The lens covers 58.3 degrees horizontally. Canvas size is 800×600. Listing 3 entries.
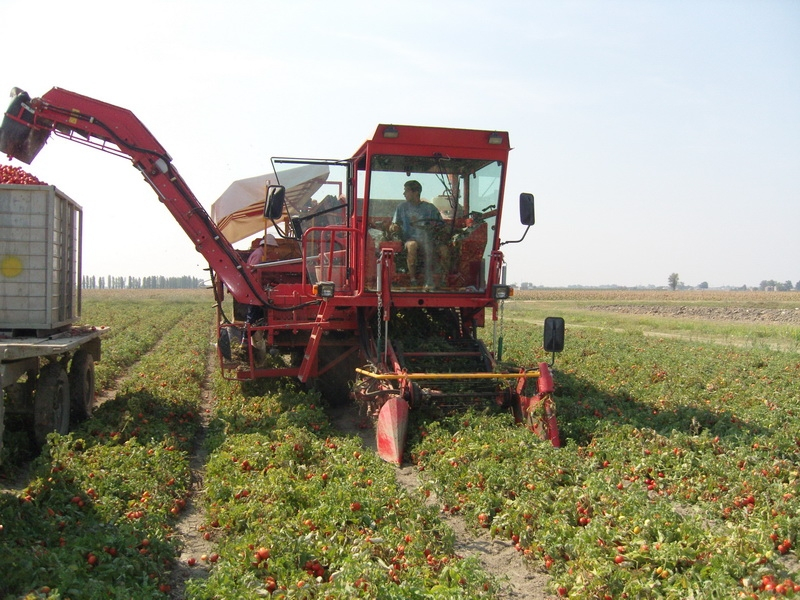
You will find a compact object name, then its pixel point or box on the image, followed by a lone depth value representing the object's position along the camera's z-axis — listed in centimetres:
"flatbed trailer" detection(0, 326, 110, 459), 717
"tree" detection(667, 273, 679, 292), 16138
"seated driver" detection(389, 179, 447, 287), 946
